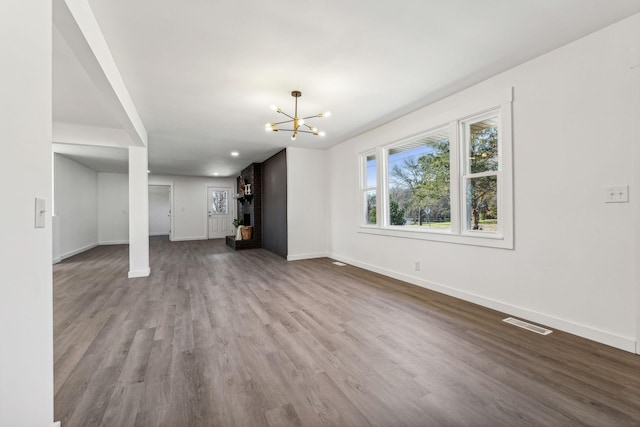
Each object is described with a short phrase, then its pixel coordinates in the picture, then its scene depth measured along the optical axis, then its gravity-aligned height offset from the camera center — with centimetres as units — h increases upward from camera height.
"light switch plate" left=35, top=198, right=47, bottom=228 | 116 +1
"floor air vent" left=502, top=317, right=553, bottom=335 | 246 -105
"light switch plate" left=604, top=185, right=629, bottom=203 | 214 +13
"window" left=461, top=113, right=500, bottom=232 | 312 +46
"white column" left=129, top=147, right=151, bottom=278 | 461 +6
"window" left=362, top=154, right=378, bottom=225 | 509 +46
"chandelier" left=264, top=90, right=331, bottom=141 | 330 +115
